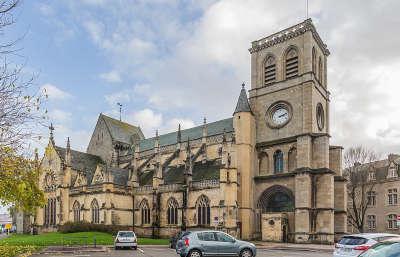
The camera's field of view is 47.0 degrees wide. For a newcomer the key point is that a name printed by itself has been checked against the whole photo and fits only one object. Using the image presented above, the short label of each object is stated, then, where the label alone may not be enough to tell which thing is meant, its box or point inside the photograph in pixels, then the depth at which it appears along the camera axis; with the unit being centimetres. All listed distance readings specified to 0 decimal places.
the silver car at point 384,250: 858
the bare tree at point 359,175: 5881
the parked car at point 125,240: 3017
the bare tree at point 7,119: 1234
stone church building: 4275
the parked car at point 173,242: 3297
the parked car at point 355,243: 1714
